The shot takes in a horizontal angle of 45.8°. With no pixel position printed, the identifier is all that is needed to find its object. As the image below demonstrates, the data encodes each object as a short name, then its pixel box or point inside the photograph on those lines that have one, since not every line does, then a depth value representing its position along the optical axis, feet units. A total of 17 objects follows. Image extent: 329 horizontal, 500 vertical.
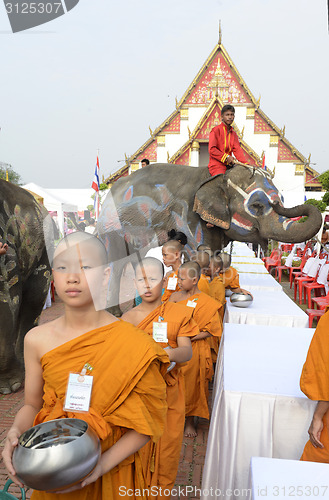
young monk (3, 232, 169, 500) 4.10
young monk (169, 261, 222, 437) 9.99
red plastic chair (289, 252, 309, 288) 29.81
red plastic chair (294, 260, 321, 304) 24.81
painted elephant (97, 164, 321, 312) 14.51
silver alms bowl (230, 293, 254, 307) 13.30
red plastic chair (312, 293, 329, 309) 18.90
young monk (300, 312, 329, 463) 5.59
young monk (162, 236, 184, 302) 12.06
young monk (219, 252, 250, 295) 14.78
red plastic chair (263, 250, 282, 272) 37.24
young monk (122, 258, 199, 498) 7.07
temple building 61.21
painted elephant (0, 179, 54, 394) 11.26
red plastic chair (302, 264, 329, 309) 23.31
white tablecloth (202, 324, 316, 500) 6.64
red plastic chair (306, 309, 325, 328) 17.50
